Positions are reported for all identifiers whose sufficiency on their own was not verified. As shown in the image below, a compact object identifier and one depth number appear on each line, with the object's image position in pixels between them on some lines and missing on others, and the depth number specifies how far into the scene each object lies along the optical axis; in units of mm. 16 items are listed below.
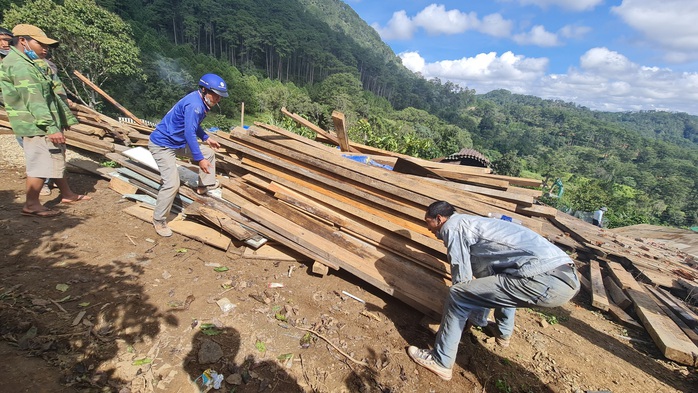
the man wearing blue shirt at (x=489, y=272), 2600
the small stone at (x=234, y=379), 2406
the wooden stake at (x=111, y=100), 6186
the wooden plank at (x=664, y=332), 3725
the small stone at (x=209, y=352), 2514
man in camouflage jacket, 3863
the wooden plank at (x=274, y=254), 4051
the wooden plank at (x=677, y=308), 4727
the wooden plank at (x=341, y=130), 4688
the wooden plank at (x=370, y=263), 3346
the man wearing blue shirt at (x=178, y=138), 3807
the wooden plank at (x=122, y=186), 5215
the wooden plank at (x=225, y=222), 4070
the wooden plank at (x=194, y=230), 4176
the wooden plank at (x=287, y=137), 4855
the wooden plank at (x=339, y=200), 3871
